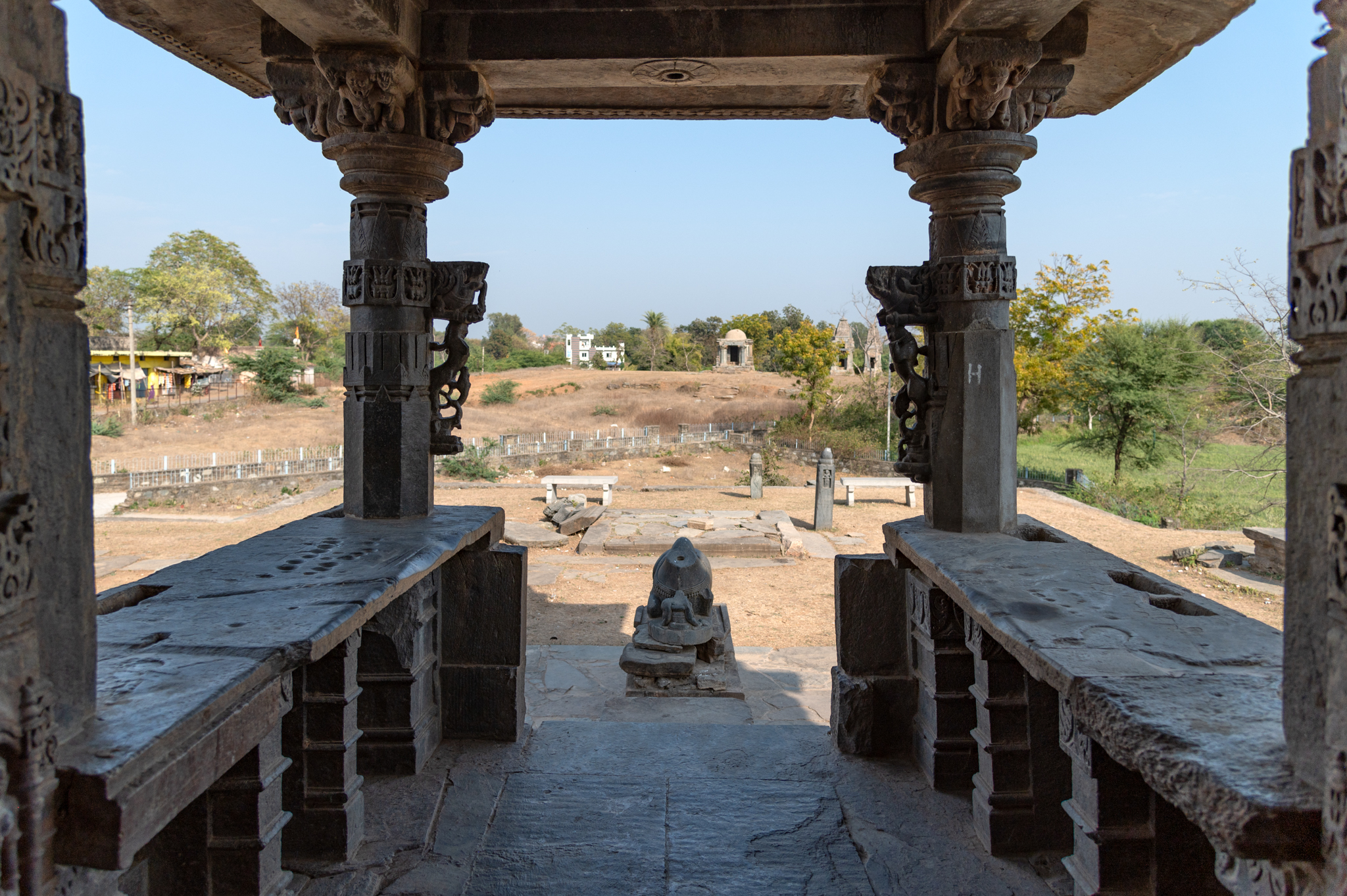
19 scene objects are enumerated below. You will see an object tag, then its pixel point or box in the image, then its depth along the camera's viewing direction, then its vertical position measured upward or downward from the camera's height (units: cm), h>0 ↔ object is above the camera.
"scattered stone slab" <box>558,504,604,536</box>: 1335 -158
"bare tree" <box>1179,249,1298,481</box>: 1172 +61
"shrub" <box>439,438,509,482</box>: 1980 -105
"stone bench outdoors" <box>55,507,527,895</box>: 150 -66
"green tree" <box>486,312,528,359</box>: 6731 +724
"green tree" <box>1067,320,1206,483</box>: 1953 +82
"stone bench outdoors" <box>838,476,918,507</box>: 1623 -119
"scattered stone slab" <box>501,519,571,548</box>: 1241 -170
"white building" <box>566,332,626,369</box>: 7300 +701
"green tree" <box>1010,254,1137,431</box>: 2220 +248
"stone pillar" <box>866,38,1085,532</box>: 360 +60
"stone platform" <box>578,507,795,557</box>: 1199 -166
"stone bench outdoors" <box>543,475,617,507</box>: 1598 -114
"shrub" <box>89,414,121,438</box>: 2356 -10
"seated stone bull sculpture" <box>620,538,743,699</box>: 615 -164
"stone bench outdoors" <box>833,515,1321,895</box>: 143 -64
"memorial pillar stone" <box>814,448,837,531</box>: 1387 -118
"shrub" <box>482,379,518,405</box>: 3547 +122
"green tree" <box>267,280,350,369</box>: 4347 +537
